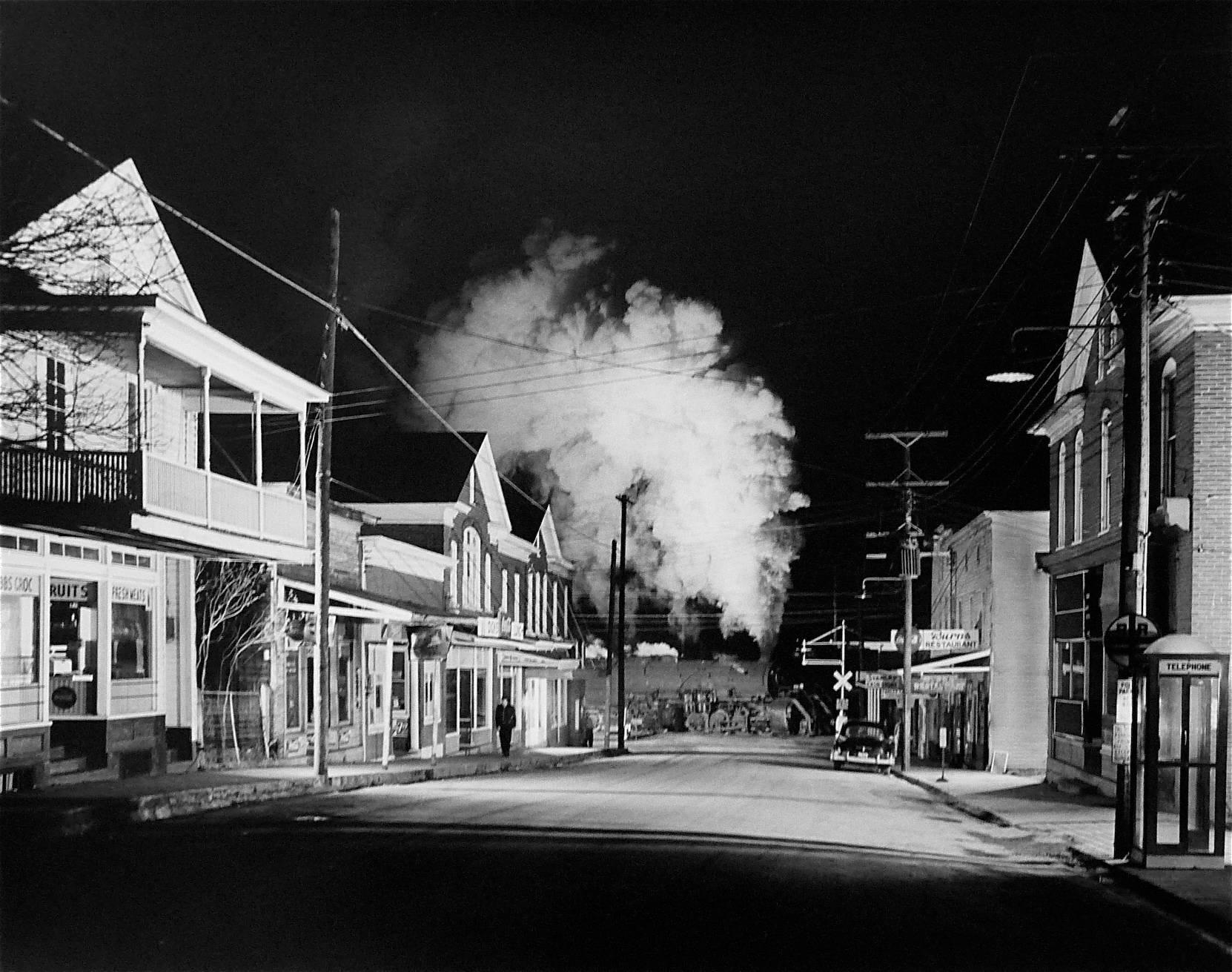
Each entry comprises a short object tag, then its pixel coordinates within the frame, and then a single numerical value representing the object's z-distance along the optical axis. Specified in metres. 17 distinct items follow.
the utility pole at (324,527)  23.77
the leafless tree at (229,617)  27.03
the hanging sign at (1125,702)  15.31
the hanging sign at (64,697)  21.36
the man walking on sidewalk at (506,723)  35.56
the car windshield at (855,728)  41.15
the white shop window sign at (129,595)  23.06
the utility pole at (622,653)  45.31
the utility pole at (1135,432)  15.63
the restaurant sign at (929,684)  44.55
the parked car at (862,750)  40.78
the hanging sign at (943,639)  36.16
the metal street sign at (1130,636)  15.23
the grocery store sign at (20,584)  19.75
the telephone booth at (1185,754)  14.65
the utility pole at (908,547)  37.84
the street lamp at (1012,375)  17.64
